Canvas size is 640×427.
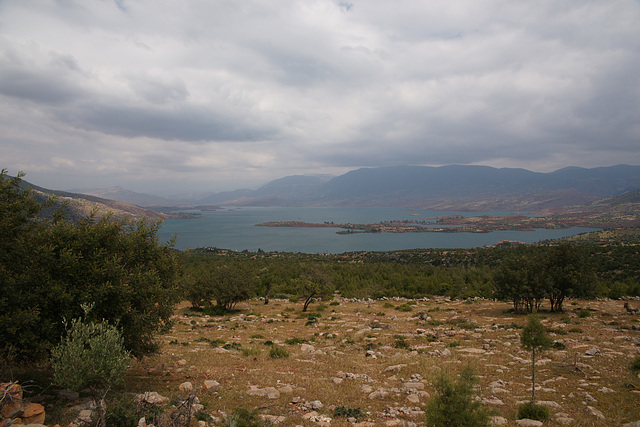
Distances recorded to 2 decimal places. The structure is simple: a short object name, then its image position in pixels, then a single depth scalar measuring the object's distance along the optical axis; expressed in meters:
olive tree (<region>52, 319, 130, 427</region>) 5.40
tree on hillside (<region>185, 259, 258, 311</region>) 27.39
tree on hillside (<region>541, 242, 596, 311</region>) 22.34
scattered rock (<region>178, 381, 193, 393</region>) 9.08
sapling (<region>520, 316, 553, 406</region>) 8.84
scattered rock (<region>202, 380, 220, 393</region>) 9.11
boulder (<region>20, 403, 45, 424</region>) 5.98
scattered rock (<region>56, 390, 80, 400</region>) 7.75
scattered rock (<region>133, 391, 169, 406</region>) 7.66
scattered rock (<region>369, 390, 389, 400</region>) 9.34
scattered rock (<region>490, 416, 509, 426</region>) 7.40
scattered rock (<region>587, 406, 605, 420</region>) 7.69
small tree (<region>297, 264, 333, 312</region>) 27.92
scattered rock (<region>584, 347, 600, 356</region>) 12.64
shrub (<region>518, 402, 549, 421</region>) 7.67
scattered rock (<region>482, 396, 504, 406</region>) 8.86
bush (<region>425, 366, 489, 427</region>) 5.61
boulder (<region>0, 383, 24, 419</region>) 5.66
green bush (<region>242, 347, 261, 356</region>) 13.81
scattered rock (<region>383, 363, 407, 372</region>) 11.86
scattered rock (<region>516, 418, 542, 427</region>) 7.35
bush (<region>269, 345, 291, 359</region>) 13.53
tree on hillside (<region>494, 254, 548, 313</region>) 22.80
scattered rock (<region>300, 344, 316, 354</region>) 14.52
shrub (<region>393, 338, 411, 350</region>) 15.39
